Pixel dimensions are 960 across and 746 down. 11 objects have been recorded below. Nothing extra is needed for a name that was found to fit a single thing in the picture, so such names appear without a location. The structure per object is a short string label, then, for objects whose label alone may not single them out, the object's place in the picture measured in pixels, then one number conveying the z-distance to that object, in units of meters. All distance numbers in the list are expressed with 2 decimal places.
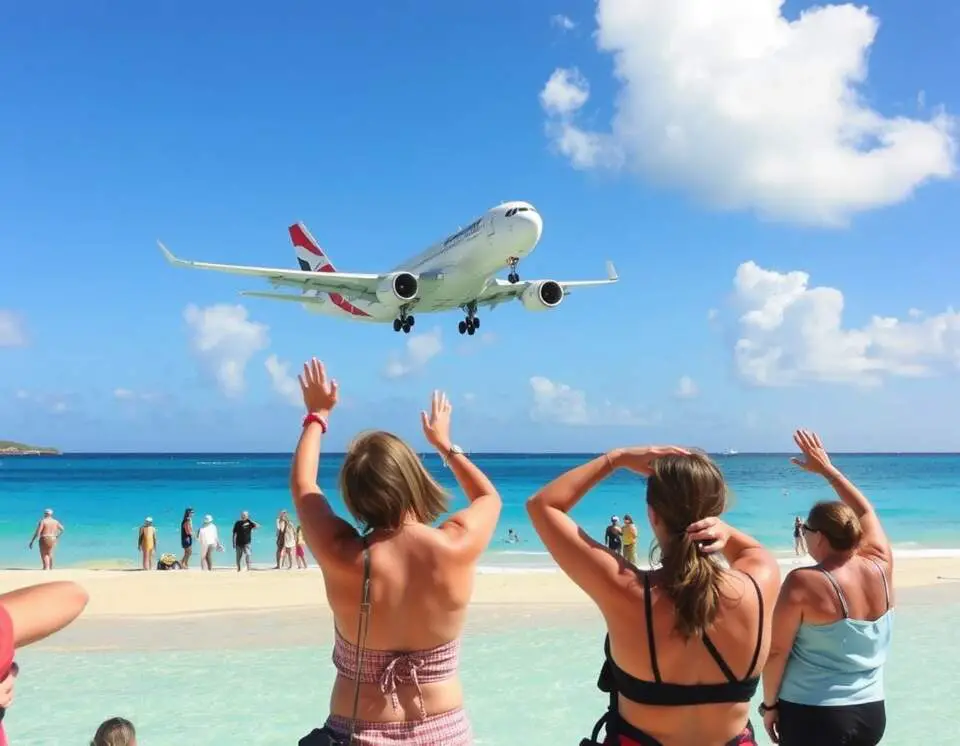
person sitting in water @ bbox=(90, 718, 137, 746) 3.83
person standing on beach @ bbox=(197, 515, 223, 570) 19.41
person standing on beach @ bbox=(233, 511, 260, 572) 19.55
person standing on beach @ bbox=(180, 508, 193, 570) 20.28
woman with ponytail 2.38
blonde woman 2.55
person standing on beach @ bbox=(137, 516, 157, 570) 19.83
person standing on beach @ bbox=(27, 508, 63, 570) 19.69
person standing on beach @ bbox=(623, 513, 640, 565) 18.78
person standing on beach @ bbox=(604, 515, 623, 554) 19.06
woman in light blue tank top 3.20
